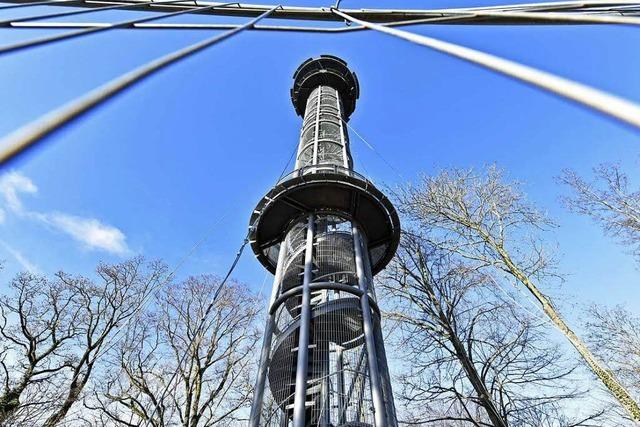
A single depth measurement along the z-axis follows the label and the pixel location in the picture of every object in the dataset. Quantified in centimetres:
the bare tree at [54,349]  1071
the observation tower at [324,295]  607
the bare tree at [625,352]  1009
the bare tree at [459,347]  934
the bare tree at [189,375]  1223
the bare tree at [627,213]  1172
